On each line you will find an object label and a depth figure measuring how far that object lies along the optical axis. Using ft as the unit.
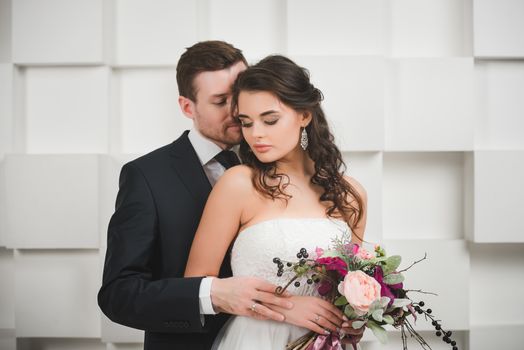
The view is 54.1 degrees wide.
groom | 6.04
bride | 6.08
